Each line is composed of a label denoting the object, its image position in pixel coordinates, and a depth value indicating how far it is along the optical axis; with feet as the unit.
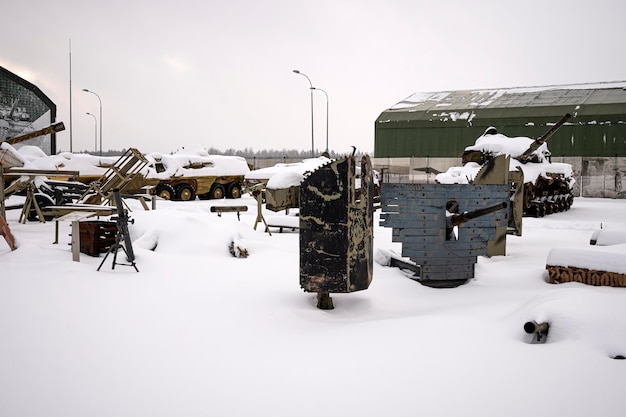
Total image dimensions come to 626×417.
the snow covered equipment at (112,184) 44.68
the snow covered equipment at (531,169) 56.29
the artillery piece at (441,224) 23.59
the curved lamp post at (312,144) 104.36
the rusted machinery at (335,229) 18.94
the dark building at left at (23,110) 90.22
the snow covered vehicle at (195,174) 72.74
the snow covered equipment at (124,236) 24.22
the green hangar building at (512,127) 87.71
